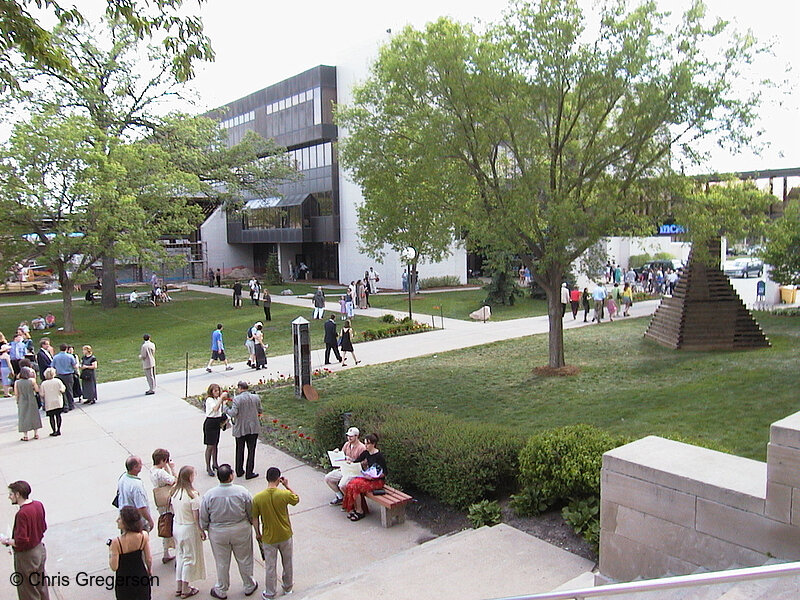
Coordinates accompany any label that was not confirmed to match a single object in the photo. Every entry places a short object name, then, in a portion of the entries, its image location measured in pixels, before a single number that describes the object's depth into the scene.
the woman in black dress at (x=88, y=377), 15.62
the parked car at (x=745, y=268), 49.00
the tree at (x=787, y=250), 24.43
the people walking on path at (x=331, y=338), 19.21
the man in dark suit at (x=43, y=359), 15.66
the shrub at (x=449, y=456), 8.36
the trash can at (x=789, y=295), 30.58
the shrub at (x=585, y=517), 6.88
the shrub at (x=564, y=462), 7.41
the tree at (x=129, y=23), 8.12
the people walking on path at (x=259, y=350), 18.88
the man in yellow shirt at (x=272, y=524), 6.52
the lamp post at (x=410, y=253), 25.56
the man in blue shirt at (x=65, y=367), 14.80
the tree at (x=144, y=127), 31.36
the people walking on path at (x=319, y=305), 29.11
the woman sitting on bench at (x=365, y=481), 8.48
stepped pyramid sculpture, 18.56
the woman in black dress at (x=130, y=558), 5.70
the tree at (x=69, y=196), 25.44
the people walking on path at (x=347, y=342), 19.17
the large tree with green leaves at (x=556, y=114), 14.05
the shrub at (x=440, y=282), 43.88
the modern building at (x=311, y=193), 44.25
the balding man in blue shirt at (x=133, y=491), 6.89
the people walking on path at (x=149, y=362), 16.47
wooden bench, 8.12
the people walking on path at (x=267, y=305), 28.91
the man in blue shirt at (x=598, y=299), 25.20
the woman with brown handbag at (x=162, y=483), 7.28
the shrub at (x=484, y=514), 7.84
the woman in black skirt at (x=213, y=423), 10.09
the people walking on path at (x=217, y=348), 18.80
